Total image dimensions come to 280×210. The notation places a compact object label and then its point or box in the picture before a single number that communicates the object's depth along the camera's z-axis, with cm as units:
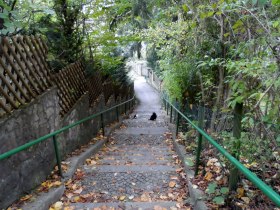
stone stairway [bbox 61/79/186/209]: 297
